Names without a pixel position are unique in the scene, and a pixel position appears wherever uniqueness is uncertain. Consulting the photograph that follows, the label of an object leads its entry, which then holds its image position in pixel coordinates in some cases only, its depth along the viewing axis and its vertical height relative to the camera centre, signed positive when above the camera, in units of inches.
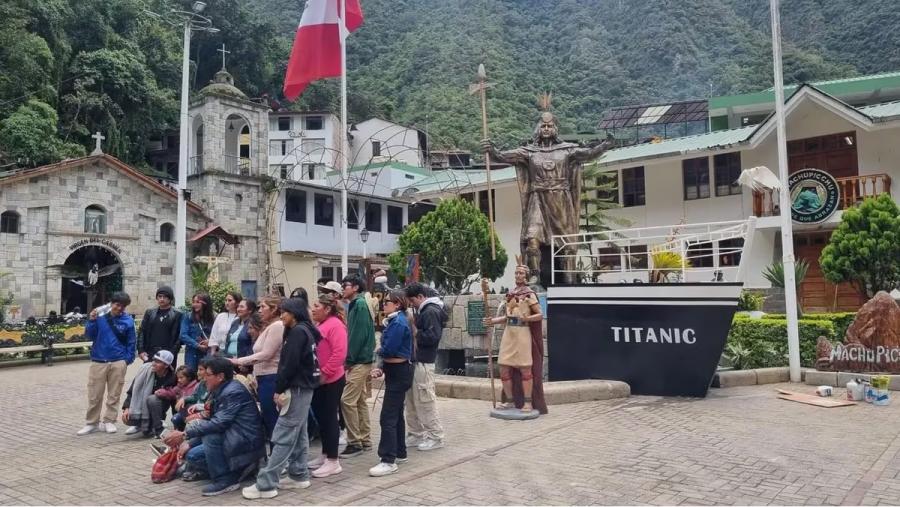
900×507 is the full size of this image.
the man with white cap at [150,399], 284.7 -49.0
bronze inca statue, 446.3 +64.8
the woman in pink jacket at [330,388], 222.2 -35.6
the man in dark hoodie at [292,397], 201.9 -35.3
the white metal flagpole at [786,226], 409.7 +34.4
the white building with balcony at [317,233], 1120.8 +97.1
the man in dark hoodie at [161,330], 300.2 -19.5
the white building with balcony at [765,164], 687.1 +132.7
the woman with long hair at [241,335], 265.7 -20.1
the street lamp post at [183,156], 562.0 +116.7
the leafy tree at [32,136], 1080.2 +261.8
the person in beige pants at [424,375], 254.5 -36.1
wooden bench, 600.4 -55.0
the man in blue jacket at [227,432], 206.8 -46.7
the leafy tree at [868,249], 525.0 +24.4
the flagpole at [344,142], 645.3 +153.0
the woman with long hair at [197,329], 300.5 -19.6
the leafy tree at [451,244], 715.4 +44.7
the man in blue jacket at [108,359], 302.2 -32.8
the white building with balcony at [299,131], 1737.2 +425.7
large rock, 382.0 -26.9
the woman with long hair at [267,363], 223.0 -26.6
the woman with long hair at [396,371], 231.8 -31.8
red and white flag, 627.2 +239.1
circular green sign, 681.0 +88.9
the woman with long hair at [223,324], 289.9 -16.8
